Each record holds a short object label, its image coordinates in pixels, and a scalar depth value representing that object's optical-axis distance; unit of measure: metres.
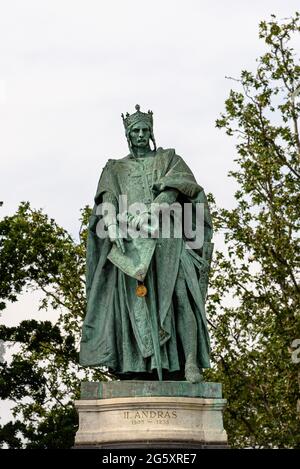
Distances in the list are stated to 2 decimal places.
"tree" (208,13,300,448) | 29.25
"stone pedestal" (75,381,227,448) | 16.20
